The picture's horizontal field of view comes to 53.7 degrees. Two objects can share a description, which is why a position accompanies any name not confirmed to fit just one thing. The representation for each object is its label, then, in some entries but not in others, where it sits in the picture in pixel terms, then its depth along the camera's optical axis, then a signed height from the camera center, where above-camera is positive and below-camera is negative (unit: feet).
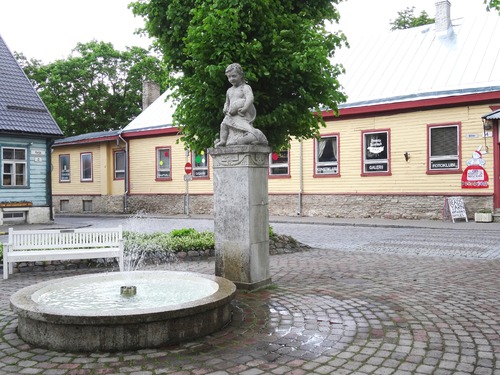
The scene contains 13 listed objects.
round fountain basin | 14.23 -3.89
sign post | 84.12 +3.21
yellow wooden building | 62.49 +6.64
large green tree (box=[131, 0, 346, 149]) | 32.91 +9.31
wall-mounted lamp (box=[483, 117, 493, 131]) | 60.21 +7.90
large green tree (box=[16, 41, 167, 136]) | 132.26 +30.31
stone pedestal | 22.16 -1.02
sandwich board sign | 61.22 -2.38
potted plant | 58.95 -3.28
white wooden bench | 27.02 -2.93
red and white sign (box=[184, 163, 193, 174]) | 86.39 +4.28
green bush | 33.14 -3.39
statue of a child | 22.57 +3.53
